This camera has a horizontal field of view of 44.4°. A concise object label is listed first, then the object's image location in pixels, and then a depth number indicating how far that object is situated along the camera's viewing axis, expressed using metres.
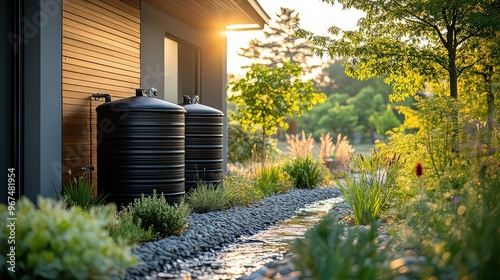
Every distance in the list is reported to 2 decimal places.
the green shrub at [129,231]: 4.98
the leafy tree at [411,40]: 8.38
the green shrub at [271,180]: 10.18
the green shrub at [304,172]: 11.64
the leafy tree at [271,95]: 12.71
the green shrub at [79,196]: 6.43
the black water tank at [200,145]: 8.45
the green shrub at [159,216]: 5.78
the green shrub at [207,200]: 7.64
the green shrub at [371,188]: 6.53
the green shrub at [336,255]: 2.90
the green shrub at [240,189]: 8.30
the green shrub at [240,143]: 15.71
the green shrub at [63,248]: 3.10
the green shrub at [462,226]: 2.95
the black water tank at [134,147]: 6.97
